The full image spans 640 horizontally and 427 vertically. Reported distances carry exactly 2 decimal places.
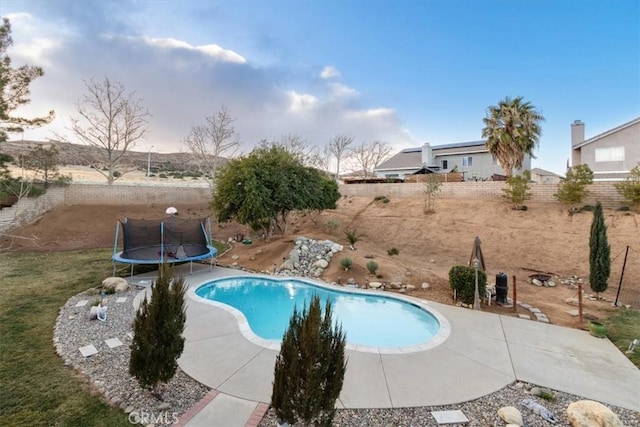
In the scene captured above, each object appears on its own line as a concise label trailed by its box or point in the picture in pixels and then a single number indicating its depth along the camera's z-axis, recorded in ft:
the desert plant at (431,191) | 71.26
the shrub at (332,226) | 63.16
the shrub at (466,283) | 28.02
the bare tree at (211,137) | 102.83
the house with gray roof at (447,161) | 97.45
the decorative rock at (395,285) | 33.06
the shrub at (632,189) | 49.47
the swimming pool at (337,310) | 23.48
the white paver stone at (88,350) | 16.88
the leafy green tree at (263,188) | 45.67
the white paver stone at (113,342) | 17.98
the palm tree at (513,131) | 72.38
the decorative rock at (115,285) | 28.40
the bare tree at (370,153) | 150.30
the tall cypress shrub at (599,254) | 28.07
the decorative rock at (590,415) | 11.48
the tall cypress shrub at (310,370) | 9.84
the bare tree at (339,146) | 148.87
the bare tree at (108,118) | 79.51
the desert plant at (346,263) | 36.73
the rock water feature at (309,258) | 38.83
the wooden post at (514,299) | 26.33
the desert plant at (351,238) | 44.76
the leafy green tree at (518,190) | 60.95
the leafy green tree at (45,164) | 57.36
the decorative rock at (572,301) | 29.27
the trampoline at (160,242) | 36.91
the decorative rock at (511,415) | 12.15
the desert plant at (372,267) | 35.45
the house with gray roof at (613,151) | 61.02
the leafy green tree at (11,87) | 29.55
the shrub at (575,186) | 53.72
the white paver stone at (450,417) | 12.39
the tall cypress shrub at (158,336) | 12.39
